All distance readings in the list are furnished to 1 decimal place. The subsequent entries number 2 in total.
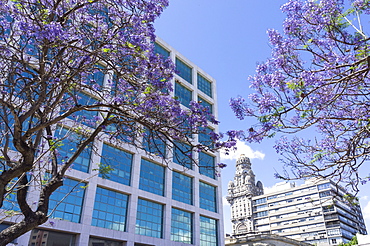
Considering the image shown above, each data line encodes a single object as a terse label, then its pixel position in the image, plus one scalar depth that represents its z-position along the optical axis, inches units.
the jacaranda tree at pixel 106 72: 209.0
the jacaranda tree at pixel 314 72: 279.4
